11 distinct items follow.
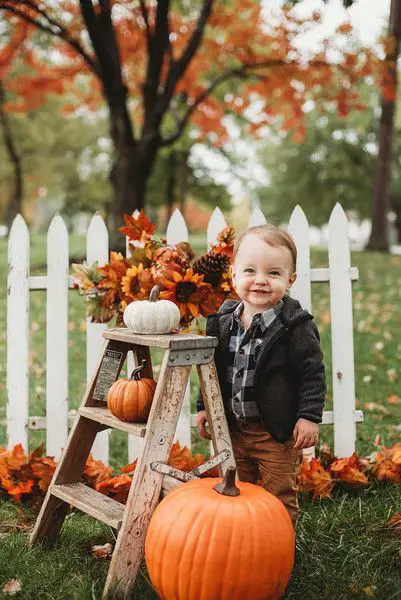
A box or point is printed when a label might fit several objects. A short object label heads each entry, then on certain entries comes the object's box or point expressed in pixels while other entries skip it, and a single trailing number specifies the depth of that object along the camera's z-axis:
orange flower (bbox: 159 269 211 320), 2.80
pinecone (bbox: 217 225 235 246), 2.98
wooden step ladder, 2.24
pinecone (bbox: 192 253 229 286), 2.94
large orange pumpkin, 2.01
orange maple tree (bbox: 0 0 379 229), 8.29
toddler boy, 2.45
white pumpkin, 2.46
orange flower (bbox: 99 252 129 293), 3.00
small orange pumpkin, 2.40
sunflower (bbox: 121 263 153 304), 2.86
